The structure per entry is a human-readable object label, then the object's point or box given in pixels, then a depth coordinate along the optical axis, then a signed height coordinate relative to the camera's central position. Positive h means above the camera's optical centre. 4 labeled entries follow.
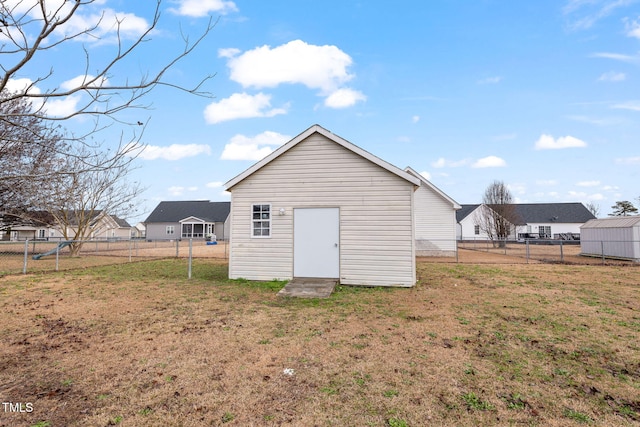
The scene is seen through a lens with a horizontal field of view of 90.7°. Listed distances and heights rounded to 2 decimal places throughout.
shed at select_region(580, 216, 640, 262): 17.94 -0.49
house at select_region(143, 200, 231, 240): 47.41 +1.51
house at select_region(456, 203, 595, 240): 42.91 +1.31
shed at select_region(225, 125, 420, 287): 10.13 +0.47
